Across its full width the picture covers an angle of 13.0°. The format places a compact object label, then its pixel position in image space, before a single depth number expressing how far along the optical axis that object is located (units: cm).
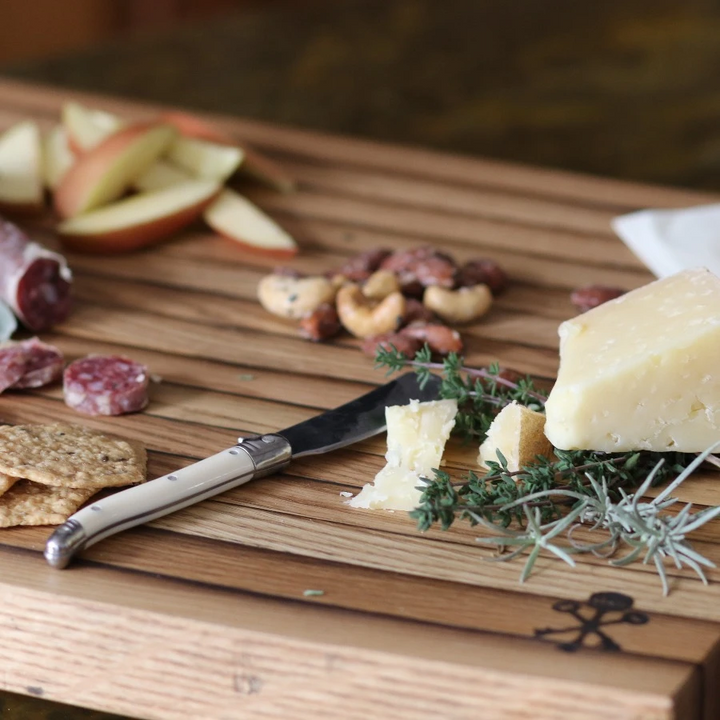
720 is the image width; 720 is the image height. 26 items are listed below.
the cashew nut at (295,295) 126
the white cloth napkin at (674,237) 130
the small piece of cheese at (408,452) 114
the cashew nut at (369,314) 124
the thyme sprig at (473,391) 117
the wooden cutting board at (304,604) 108
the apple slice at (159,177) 137
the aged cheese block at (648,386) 113
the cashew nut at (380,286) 126
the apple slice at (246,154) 140
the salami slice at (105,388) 119
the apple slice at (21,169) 135
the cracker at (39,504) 112
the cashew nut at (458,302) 126
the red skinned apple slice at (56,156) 138
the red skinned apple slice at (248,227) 133
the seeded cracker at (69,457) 112
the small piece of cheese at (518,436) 114
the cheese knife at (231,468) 111
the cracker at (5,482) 112
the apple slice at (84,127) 139
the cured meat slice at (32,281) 124
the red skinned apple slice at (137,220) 132
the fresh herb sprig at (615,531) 111
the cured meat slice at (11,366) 119
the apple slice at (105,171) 134
